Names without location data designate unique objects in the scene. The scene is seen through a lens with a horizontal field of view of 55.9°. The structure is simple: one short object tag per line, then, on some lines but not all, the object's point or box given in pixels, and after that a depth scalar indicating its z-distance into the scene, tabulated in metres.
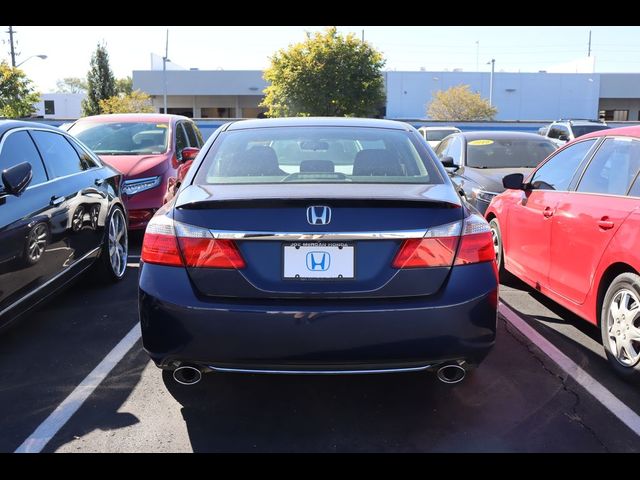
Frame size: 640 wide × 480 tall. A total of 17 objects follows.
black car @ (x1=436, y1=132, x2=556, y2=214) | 7.81
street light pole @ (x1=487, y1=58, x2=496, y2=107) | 46.91
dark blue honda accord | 2.73
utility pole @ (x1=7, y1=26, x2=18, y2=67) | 39.28
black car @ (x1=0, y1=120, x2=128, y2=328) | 3.81
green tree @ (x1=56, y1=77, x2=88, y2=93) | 118.66
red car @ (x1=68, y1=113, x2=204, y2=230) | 7.46
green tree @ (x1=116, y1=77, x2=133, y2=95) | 74.74
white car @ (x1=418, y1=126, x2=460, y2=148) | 21.19
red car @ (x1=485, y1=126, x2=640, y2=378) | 3.56
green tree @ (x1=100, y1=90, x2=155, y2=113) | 36.97
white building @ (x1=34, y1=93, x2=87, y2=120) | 64.06
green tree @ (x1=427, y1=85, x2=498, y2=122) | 38.75
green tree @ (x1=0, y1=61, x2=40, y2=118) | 25.27
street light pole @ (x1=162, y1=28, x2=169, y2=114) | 45.30
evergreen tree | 49.78
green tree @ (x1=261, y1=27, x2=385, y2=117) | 29.47
